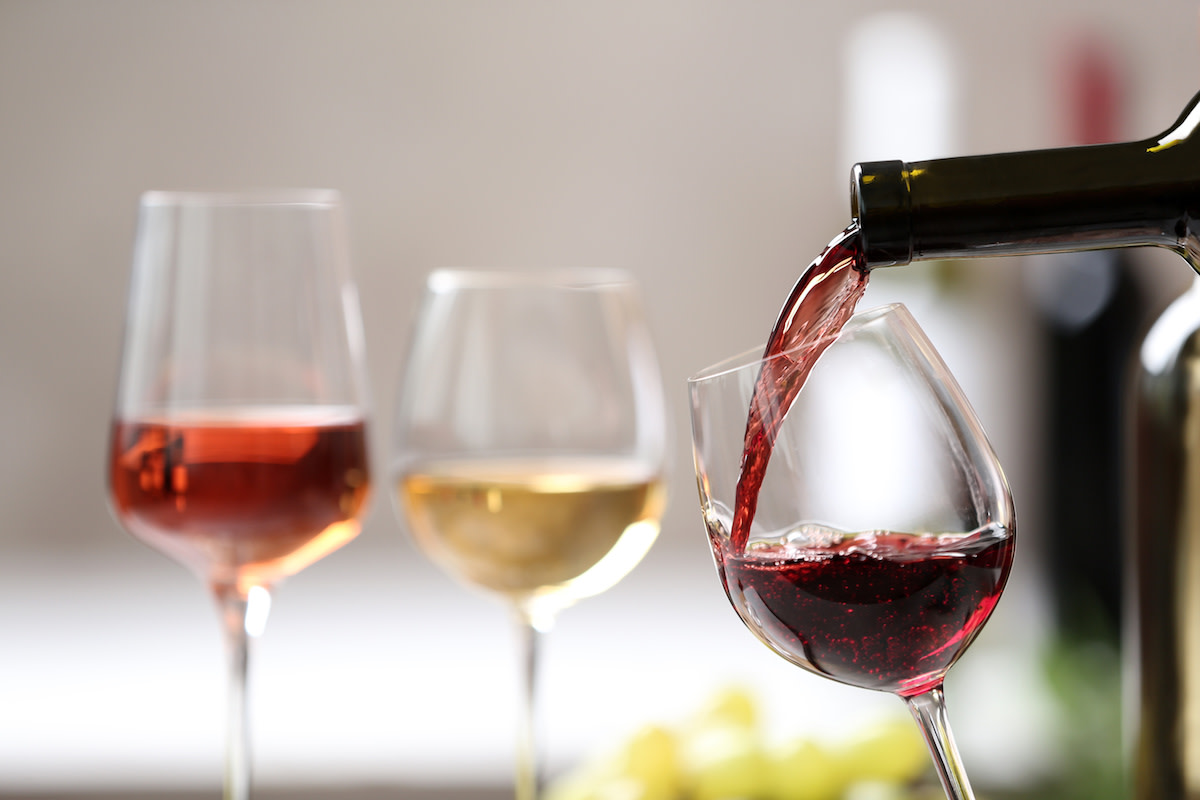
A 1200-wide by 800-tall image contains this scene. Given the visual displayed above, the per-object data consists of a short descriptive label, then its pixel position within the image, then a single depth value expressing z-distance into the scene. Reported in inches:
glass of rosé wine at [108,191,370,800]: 57.7
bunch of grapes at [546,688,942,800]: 61.1
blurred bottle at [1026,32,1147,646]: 78.2
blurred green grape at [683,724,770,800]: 61.0
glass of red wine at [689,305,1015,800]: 51.5
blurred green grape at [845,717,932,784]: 61.4
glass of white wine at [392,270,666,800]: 59.9
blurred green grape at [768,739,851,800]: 61.3
